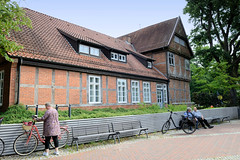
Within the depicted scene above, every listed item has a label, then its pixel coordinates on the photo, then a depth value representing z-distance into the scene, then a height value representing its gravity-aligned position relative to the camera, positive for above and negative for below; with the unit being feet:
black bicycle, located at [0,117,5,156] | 18.85 -4.24
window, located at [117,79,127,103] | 48.98 +2.41
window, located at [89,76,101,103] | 42.16 +2.38
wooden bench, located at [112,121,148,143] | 27.76 -4.03
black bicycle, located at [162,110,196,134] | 32.41 -4.28
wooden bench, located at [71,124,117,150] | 23.54 -4.01
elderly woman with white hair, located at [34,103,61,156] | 19.79 -2.60
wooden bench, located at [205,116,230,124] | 44.31 -4.72
